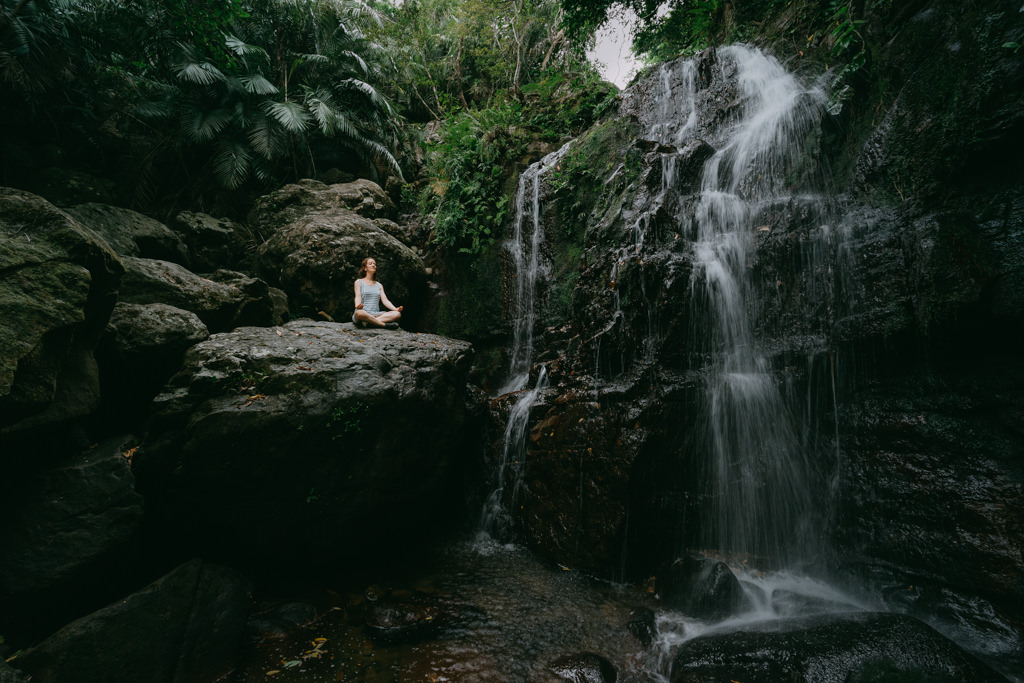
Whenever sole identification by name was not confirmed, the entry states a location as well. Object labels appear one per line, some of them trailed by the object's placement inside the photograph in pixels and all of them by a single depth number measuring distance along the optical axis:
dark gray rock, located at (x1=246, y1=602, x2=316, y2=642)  3.58
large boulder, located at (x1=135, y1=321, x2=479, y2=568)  3.82
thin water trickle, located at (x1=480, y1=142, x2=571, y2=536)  7.58
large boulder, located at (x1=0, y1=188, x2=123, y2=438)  2.67
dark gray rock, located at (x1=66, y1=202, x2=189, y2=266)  6.48
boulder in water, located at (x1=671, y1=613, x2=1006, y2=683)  2.54
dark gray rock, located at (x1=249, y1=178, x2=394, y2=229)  9.55
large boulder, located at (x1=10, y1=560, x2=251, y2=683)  2.65
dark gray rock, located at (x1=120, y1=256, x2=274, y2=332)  5.15
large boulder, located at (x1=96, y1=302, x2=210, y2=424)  4.27
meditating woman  6.88
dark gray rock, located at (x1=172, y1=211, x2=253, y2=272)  8.28
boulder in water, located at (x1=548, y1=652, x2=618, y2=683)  2.91
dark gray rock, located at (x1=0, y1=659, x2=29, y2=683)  2.24
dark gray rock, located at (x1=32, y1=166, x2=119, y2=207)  8.57
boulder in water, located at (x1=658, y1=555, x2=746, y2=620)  3.58
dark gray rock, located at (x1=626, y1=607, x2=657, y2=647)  3.33
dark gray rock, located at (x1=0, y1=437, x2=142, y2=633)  2.99
